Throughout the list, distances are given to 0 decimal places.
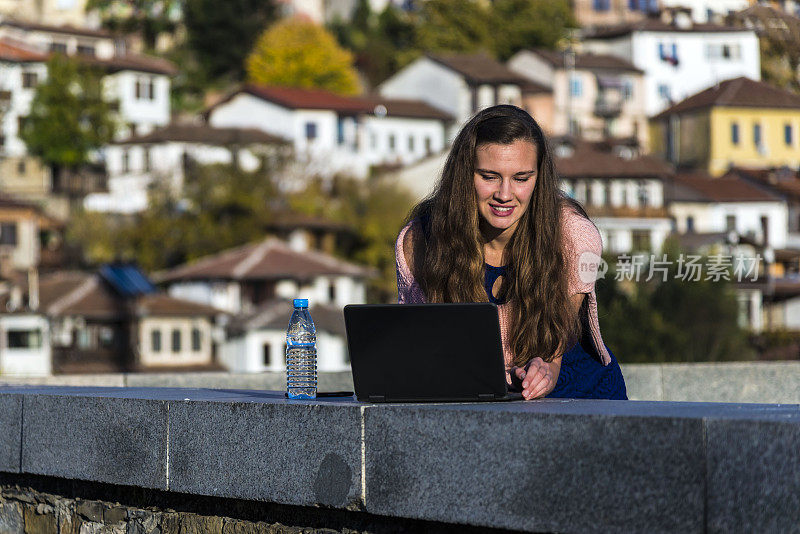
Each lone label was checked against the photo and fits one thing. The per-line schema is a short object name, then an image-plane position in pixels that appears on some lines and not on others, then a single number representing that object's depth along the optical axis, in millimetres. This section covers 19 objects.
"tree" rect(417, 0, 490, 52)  75188
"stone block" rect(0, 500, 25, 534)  5578
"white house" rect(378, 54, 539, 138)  69750
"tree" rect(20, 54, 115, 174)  71312
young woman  4742
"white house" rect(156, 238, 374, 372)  55875
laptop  3959
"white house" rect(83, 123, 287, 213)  68625
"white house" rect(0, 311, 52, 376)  57250
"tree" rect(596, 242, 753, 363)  34875
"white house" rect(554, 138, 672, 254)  39406
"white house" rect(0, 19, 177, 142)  75562
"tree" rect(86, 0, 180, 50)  87375
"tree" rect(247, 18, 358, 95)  79375
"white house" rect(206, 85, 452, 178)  71062
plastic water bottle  4602
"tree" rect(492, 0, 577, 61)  71875
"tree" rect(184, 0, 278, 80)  83125
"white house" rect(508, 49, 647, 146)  34619
